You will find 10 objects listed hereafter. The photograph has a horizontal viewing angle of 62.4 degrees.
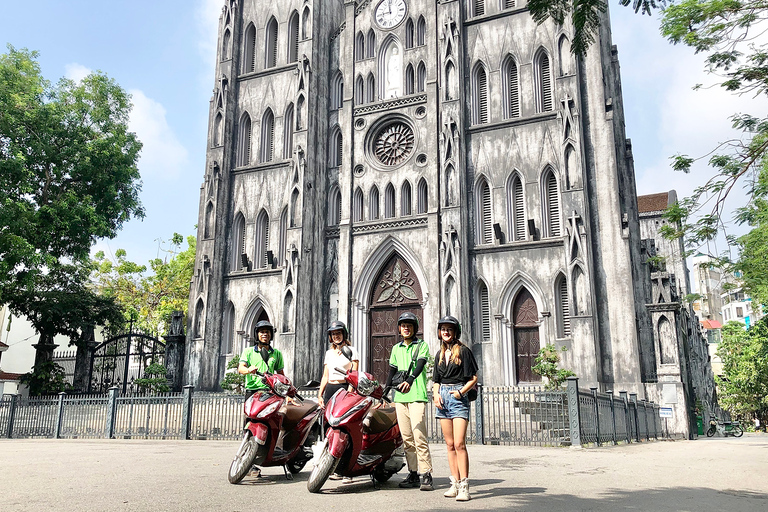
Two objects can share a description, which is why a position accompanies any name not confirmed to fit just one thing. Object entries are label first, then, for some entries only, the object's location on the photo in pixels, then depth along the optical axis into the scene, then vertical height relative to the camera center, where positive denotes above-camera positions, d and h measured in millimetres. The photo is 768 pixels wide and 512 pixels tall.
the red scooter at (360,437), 6125 -441
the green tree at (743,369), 43622 +1443
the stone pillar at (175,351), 24953 +1646
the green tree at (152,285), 39594 +6774
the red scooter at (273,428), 6699 -381
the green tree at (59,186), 22641 +7960
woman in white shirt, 7199 +373
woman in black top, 5941 +26
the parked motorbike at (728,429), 34688 -2104
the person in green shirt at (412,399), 6422 -71
